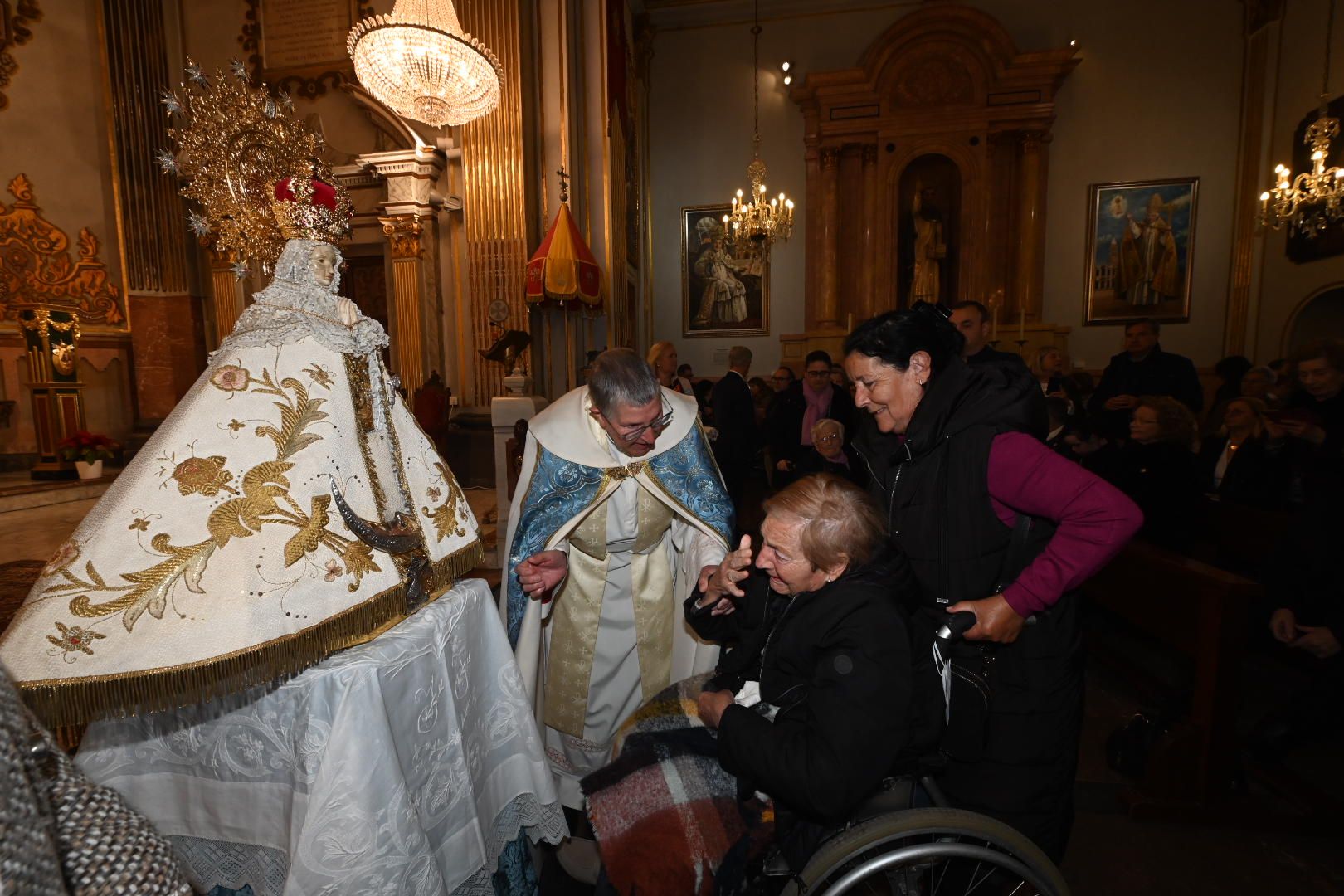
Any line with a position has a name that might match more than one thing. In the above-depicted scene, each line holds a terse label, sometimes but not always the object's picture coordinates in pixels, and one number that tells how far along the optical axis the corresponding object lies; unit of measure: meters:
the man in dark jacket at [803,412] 6.31
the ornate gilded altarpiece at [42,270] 8.16
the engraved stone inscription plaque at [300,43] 8.68
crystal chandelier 5.58
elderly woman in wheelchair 1.36
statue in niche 11.50
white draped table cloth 1.28
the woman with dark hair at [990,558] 1.62
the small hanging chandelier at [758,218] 9.39
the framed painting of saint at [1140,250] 11.05
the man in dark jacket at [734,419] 6.38
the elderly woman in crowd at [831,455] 4.99
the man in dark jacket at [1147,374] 5.33
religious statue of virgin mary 1.14
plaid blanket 1.47
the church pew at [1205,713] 2.61
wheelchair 1.36
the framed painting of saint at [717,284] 12.33
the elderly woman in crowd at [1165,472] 3.55
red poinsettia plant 7.78
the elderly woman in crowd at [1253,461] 3.76
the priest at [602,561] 2.47
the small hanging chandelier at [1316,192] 7.64
